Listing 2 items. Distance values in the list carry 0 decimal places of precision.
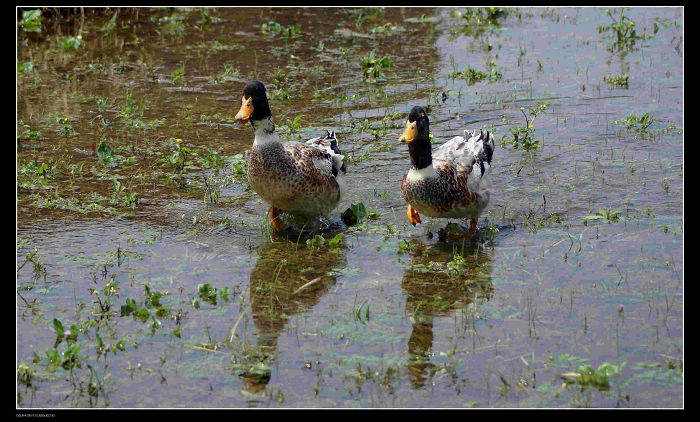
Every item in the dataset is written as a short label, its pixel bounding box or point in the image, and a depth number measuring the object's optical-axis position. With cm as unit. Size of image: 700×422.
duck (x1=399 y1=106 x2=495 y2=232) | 1442
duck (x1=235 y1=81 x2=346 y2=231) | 1477
